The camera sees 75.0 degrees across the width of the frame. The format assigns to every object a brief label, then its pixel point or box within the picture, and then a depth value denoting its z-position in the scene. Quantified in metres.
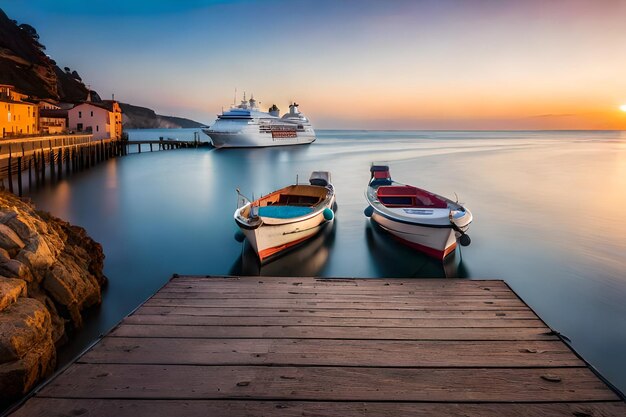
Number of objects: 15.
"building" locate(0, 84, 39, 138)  27.23
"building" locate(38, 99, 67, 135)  38.35
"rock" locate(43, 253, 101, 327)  6.11
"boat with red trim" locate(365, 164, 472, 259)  9.45
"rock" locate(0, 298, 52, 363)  4.21
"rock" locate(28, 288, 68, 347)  5.73
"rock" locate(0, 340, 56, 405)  4.18
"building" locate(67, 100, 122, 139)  43.00
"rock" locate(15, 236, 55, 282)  5.80
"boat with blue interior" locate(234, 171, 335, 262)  9.21
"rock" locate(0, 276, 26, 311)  4.60
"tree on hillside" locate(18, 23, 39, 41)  71.38
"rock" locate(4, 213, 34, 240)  6.31
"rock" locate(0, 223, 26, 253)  5.86
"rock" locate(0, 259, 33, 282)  5.33
